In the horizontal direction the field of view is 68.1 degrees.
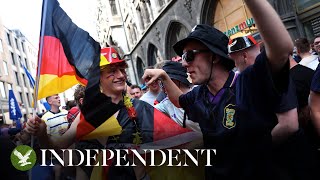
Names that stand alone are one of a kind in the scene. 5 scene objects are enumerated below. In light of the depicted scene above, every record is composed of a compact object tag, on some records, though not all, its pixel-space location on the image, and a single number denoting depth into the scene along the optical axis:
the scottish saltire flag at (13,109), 8.48
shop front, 8.64
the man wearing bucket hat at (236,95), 1.20
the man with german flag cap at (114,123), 1.79
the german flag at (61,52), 1.88
